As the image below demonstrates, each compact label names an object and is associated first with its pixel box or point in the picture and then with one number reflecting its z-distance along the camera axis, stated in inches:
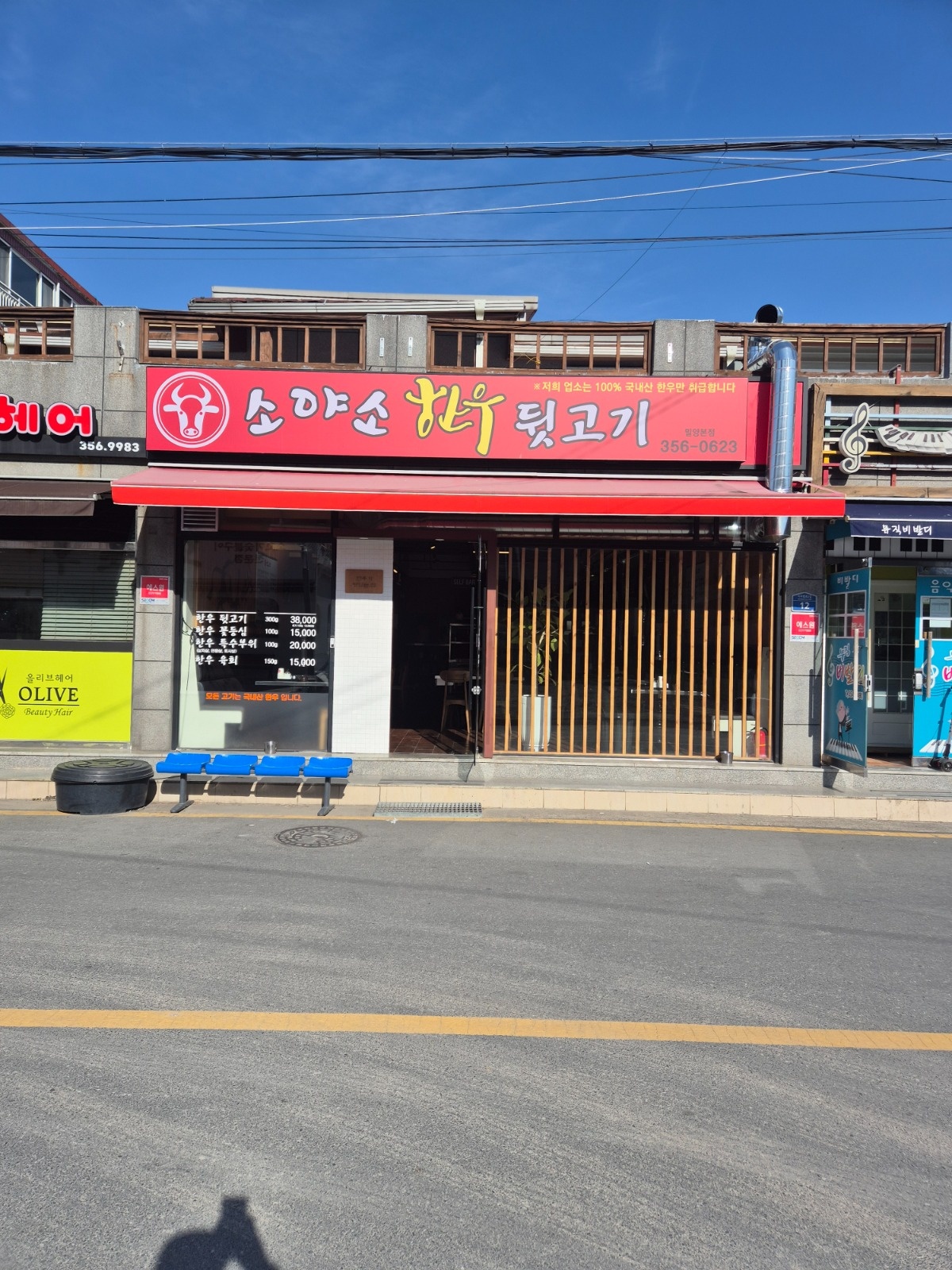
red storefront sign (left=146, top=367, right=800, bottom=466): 432.5
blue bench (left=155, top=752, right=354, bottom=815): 375.9
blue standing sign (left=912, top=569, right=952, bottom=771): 429.1
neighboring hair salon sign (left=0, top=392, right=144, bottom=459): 429.4
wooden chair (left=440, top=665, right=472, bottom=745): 517.3
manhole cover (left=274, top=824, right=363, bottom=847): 320.2
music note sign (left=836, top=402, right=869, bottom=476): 426.0
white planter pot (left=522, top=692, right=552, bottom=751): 439.2
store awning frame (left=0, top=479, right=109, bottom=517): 406.6
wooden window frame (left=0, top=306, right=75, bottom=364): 446.6
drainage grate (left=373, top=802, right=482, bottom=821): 364.2
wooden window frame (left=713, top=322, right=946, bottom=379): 455.2
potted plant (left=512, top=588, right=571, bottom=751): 437.4
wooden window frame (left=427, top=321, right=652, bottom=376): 447.5
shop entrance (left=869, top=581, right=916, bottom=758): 494.9
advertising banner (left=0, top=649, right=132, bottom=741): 433.1
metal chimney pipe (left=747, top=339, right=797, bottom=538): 409.7
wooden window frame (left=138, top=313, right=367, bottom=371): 442.0
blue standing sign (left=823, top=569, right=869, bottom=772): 393.4
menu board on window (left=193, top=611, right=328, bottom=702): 442.0
